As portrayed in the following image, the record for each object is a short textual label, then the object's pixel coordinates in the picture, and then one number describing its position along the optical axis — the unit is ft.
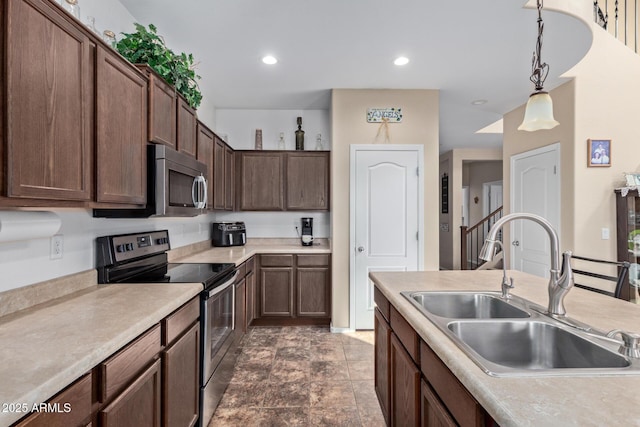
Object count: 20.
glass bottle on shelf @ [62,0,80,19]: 4.56
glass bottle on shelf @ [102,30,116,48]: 5.69
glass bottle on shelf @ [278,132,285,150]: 13.47
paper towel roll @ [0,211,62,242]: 3.83
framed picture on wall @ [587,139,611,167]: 10.36
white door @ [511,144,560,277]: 11.43
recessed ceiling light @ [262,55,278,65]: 9.29
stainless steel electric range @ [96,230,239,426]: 6.20
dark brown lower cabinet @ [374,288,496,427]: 2.98
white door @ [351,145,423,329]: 11.77
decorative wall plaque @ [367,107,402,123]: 11.80
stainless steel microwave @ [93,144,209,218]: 6.09
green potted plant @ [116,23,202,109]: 6.05
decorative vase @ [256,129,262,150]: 13.47
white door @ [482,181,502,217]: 25.54
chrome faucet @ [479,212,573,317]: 3.91
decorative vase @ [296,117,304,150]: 13.35
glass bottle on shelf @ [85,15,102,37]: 5.11
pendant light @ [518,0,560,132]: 5.68
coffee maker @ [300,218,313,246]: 13.55
